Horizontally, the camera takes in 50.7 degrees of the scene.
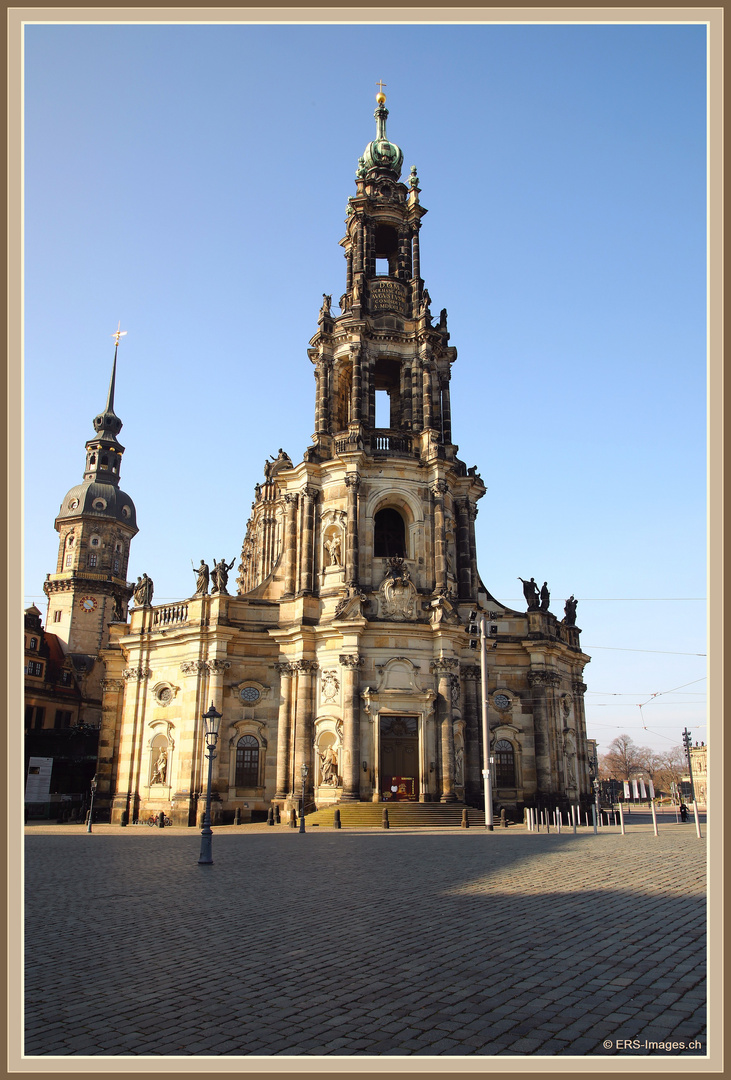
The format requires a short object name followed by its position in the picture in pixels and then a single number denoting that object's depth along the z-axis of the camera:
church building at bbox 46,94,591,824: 41.50
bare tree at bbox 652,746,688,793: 130.50
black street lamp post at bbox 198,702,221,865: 19.52
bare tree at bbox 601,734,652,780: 146.00
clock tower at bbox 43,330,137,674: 77.75
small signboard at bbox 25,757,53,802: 51.94
